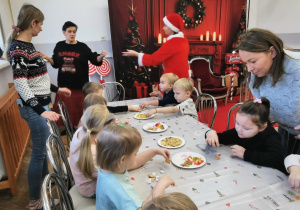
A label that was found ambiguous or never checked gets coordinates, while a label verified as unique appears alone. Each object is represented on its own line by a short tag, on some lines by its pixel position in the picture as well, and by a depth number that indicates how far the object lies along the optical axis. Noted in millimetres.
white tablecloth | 955
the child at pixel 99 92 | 2264
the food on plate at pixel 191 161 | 1253
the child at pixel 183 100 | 2108
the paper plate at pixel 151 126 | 1752
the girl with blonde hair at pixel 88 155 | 1229
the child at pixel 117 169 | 931
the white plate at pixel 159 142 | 1490
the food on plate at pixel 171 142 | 1489
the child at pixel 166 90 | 2397
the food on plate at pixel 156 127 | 1799
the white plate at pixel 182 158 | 1238
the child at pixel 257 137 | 1199
